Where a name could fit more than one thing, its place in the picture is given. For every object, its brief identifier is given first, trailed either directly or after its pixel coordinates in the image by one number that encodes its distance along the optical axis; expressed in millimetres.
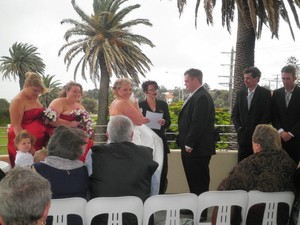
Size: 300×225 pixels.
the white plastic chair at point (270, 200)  2703
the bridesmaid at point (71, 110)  4590
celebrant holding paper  4805
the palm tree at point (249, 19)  8789
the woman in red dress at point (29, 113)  4215
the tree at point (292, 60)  33575
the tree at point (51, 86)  35406
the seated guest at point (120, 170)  2619
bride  4309
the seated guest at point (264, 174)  2777
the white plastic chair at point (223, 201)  2590
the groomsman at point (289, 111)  4535
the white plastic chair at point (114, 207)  2340
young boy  3943
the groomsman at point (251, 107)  4613
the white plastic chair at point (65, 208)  2295
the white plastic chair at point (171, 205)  2467
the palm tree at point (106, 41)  24516
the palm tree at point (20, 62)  38531
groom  4184
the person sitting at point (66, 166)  2480
